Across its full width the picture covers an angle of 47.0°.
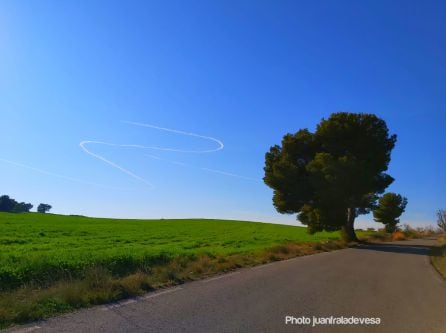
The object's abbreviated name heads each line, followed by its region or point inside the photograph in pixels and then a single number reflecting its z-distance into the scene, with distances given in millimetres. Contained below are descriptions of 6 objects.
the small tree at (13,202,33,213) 117812
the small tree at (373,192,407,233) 85312
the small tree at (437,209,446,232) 68125
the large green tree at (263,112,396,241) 40531
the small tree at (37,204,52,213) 135250
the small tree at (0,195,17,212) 114088
